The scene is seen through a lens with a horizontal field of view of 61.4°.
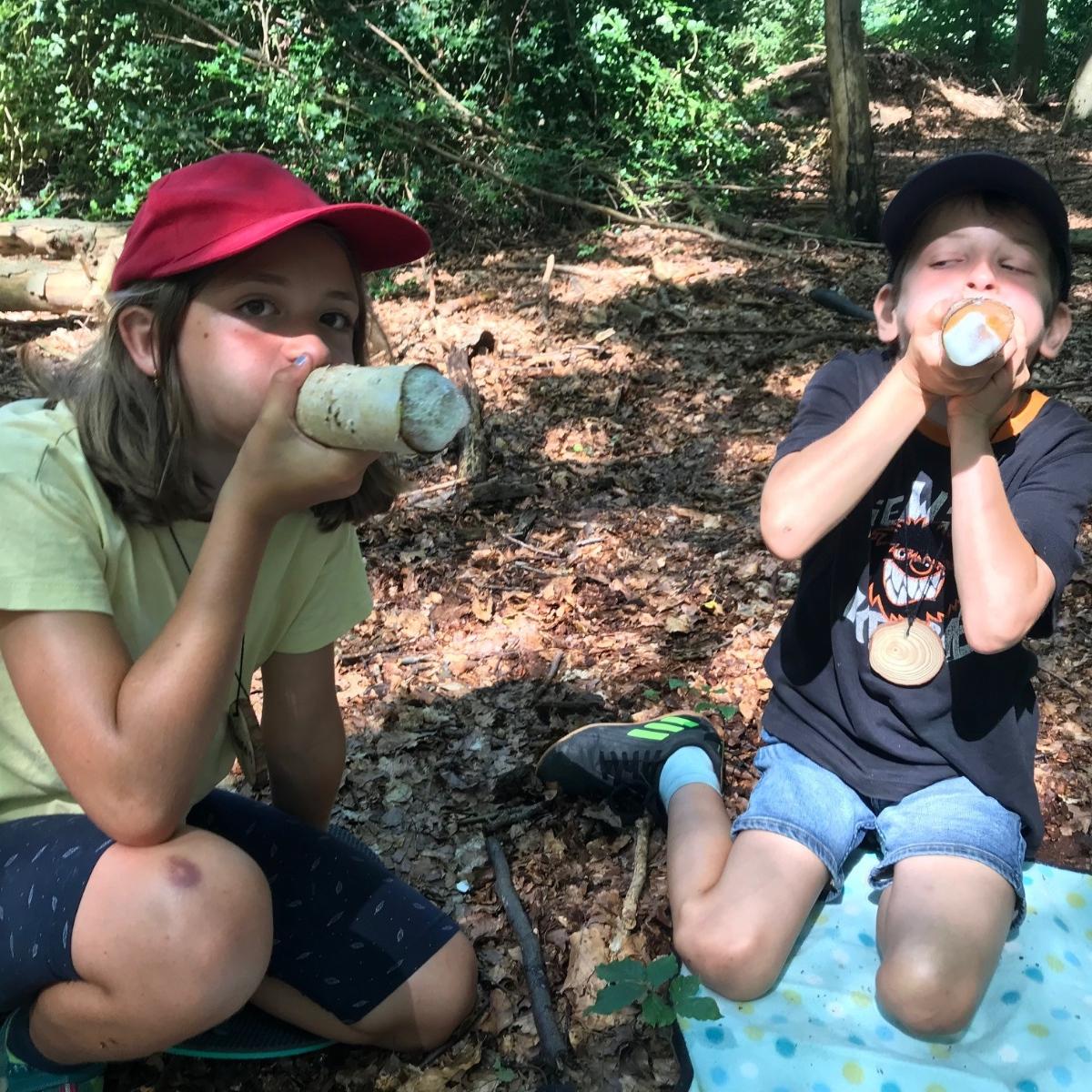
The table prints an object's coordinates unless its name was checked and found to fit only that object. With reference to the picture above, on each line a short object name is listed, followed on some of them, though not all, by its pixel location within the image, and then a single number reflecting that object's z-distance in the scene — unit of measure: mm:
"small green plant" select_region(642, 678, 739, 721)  2789
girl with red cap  1372
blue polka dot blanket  1798
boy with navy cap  1814
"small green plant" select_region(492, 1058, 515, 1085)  1809
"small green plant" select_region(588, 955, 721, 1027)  1730
